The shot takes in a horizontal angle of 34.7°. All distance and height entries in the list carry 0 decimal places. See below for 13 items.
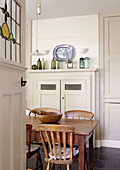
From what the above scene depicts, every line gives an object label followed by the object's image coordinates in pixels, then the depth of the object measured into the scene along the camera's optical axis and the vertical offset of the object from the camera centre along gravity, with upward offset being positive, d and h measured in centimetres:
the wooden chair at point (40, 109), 344 -44
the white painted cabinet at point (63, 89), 418 -8
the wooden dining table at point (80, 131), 214 -53
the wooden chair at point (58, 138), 209 -60
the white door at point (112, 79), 416 +14
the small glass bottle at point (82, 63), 433 +51
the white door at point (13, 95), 126 -7
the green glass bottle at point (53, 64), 453 +51
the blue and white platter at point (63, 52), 451 +79
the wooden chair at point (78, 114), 305 -46
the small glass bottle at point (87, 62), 428 +52
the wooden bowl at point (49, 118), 254 -44
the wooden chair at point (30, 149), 224 -83
